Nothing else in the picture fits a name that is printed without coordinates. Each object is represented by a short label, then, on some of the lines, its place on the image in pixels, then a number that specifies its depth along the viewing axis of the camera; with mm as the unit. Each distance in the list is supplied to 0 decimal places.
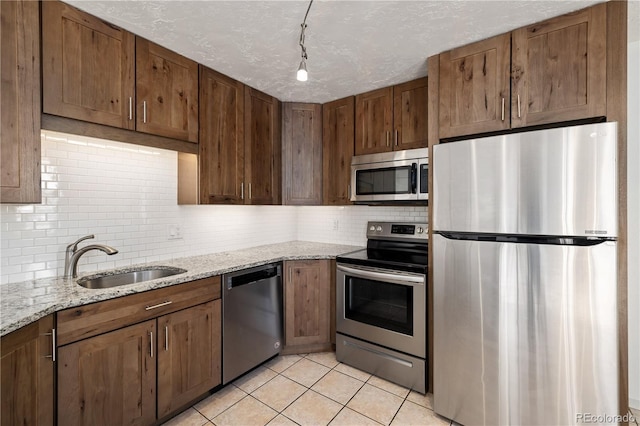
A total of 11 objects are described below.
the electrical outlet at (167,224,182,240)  2395
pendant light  1545
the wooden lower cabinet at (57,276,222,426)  1401
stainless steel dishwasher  2125
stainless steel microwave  2342
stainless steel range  2125
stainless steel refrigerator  1443
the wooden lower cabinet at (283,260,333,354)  2648
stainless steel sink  1844
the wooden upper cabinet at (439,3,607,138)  1532
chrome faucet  1751
